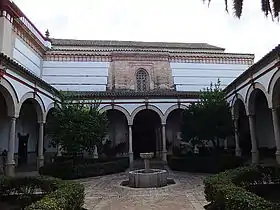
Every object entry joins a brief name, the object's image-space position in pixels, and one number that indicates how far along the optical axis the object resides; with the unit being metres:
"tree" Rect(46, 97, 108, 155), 14.03
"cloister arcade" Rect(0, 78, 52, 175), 12.85
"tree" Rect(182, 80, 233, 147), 15.08
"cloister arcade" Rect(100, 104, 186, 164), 22.81
